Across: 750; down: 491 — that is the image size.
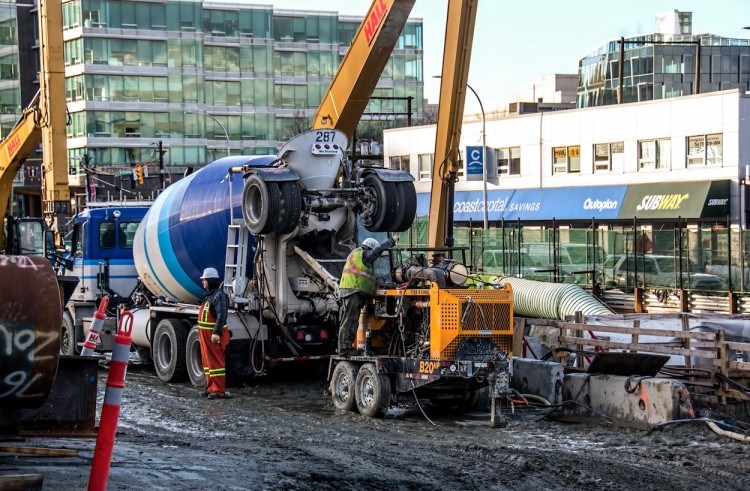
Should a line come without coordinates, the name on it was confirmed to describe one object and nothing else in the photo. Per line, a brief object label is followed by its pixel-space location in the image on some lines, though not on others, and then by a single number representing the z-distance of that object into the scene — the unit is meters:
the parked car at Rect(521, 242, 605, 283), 31.45
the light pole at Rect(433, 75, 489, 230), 50.12
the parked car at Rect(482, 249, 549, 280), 33.41
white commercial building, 47.69
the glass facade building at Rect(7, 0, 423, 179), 82.25
